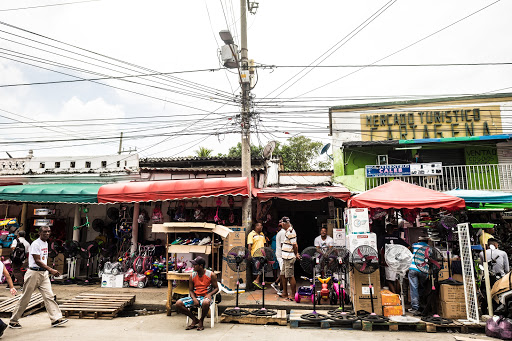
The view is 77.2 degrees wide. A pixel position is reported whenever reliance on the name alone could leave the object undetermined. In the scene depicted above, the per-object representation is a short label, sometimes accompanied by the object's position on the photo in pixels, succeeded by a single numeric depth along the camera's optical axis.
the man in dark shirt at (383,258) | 7.90
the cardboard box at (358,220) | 7.39
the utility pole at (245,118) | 10.26
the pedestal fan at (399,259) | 6.84
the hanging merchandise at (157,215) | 11.46
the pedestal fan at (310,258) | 7.29
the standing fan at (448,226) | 7.62
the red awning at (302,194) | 10.02
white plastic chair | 6.48
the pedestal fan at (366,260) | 6.84
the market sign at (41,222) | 11.64
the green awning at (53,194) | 10.65
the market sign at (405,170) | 13.54
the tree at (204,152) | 26.62
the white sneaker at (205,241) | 9.19
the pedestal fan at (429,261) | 6.83
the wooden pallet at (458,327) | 6.23
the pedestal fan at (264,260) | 7.40
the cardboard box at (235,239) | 9.39
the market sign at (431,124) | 14.44
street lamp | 10.97
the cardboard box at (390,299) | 7.00
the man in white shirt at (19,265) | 8.89
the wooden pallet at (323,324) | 6.43
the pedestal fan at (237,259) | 7.20
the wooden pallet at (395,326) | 6.25
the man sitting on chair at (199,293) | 6.39
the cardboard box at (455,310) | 6.70
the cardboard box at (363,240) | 7.29
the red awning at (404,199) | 8.02
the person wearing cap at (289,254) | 8.25
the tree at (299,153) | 29.47
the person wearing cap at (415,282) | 7.15
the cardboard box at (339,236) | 9.63
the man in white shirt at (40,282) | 6.31
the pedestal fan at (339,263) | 7.19
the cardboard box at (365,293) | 6.95
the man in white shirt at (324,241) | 9.32
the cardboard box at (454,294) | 6.76
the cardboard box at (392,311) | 6.94
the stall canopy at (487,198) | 8.83
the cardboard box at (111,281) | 9.96
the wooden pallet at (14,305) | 7.33
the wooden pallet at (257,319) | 6.68
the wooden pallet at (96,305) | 7.25
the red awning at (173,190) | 9.91
